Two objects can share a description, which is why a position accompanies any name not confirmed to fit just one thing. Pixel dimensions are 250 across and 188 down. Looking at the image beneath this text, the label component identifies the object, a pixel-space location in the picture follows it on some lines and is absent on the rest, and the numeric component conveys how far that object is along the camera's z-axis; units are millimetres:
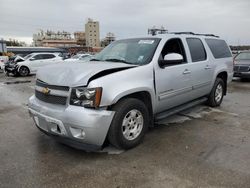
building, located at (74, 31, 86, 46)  89308
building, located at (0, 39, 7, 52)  28342
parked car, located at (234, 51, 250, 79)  8768
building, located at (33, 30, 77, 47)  77264
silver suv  2496
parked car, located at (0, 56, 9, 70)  16479
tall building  91646
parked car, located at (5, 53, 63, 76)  12931
